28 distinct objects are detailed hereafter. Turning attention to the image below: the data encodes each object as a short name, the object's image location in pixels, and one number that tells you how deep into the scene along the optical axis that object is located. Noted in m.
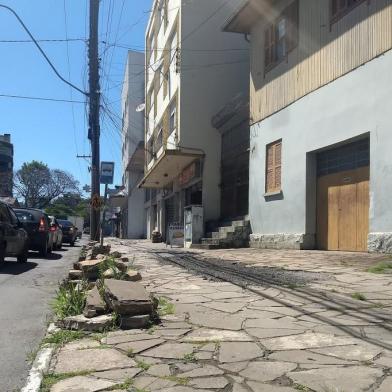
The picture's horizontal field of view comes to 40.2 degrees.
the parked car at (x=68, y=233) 28.86
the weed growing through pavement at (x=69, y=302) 6.37
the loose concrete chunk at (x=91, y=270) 8.87
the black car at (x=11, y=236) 12.53
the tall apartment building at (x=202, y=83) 22.98
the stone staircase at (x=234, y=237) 18.83
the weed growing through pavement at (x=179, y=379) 3.90
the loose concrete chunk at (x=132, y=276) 8.54
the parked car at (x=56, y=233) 20.02
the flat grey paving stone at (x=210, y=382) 3.82
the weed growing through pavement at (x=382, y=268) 9.14
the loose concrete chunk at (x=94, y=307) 5.95
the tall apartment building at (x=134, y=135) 49.53
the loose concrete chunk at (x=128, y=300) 5.73
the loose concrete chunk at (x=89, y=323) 5.54
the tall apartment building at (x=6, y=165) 65.56
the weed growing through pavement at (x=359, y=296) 6.75
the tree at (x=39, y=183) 81.88
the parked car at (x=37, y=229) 16.88
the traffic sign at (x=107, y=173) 18.96
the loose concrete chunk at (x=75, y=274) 9.26
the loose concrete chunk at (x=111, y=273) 8.20
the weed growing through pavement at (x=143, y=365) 4.28
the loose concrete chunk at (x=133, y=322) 5.61
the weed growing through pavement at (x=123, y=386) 3.81
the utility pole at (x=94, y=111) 21.70
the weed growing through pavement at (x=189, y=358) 4.42
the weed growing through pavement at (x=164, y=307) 6.38
